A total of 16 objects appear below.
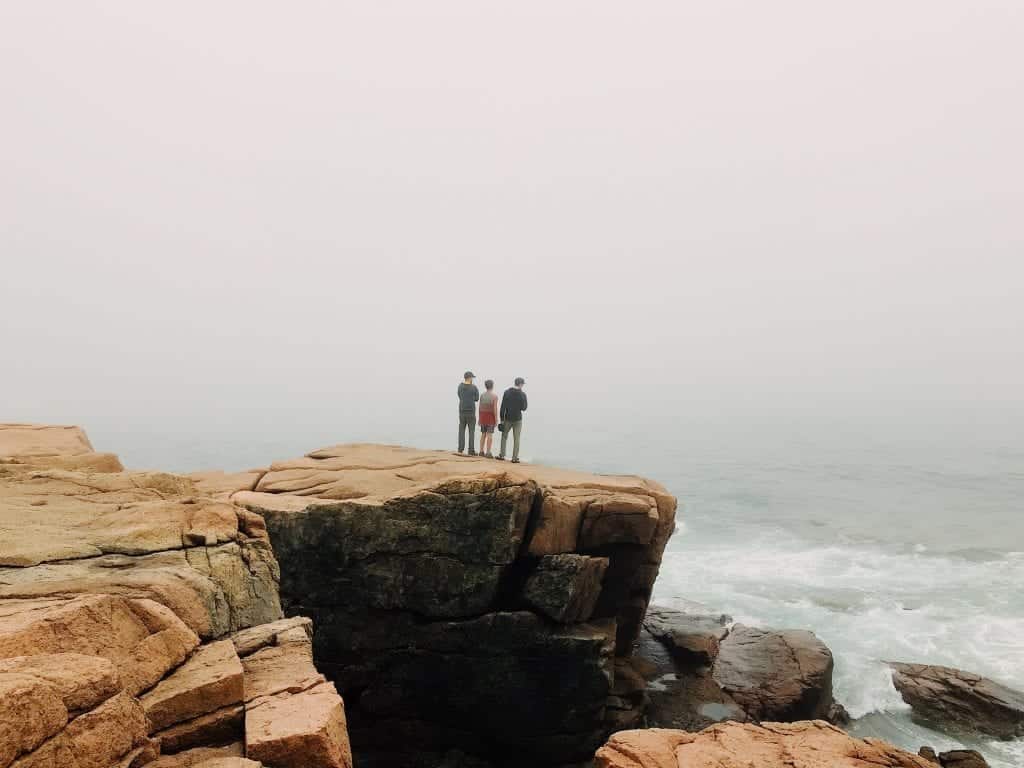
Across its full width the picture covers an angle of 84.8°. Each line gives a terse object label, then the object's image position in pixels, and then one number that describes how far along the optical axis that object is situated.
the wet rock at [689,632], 20.92
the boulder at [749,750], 7.38
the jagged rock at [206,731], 5.79
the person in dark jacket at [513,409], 20.17
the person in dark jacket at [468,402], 20.86
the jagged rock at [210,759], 5.34
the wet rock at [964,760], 14.85
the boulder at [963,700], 18.42
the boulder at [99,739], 4.30
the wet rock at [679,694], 17.47
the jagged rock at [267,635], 7.86
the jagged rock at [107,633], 5.40
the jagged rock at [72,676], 4.49
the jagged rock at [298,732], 5.70
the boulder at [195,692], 5.89
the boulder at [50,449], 13.34
